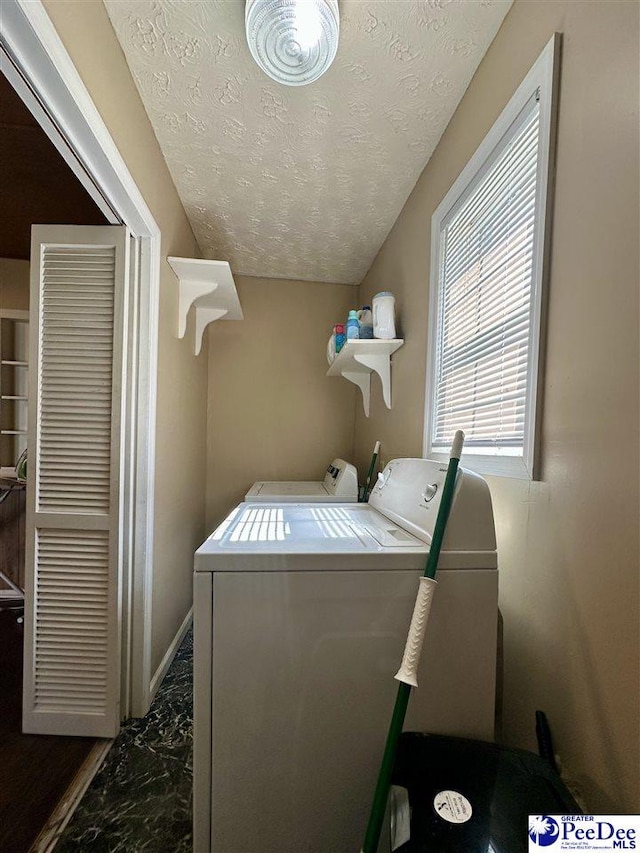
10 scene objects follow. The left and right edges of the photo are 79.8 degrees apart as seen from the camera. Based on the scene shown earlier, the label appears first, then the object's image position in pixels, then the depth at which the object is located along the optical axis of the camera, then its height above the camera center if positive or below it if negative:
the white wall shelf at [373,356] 1.91 +0.34
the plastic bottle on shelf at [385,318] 1.87 +0.49
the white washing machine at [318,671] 0.86 -0.59
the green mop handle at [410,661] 0.72 -0.50
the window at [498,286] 0.93 +0.41
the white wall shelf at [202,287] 1.87 +0.68
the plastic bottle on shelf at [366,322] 2.01 +0.51
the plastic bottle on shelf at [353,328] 1.96 +0.46
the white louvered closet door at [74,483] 1.50 -0.29
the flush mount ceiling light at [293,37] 1.00 +1.04
